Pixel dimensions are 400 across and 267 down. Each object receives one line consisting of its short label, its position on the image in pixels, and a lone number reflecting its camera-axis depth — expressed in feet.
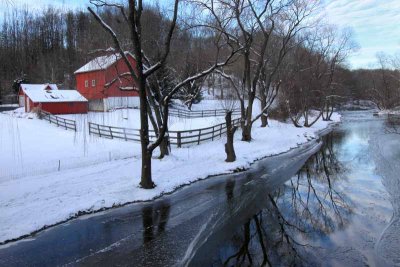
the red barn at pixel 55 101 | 142.82
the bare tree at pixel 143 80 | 37.40
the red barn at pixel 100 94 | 142.00
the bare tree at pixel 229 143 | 58.08
